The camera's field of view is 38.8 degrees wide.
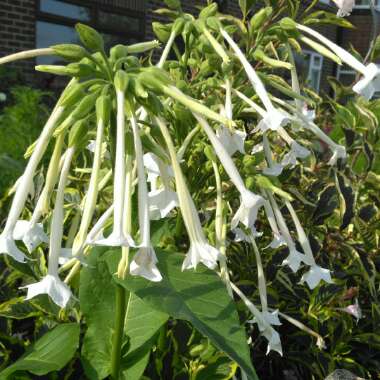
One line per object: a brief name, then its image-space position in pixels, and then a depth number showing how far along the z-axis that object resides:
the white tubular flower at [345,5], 0.71
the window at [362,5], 9.69
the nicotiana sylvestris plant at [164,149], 0.52
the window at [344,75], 9.79
